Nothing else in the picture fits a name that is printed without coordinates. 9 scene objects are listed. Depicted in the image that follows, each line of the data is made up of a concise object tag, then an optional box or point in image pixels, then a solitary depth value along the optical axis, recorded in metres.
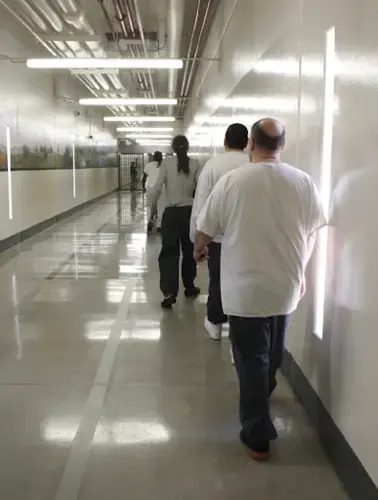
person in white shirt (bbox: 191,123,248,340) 3.69
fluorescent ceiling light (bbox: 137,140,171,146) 29.68
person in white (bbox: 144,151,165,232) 9.39
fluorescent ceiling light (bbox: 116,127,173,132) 21.00
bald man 2.46
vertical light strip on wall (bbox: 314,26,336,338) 2.59
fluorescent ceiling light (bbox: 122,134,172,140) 25.09
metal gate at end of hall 28.95
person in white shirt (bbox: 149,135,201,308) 4.89
